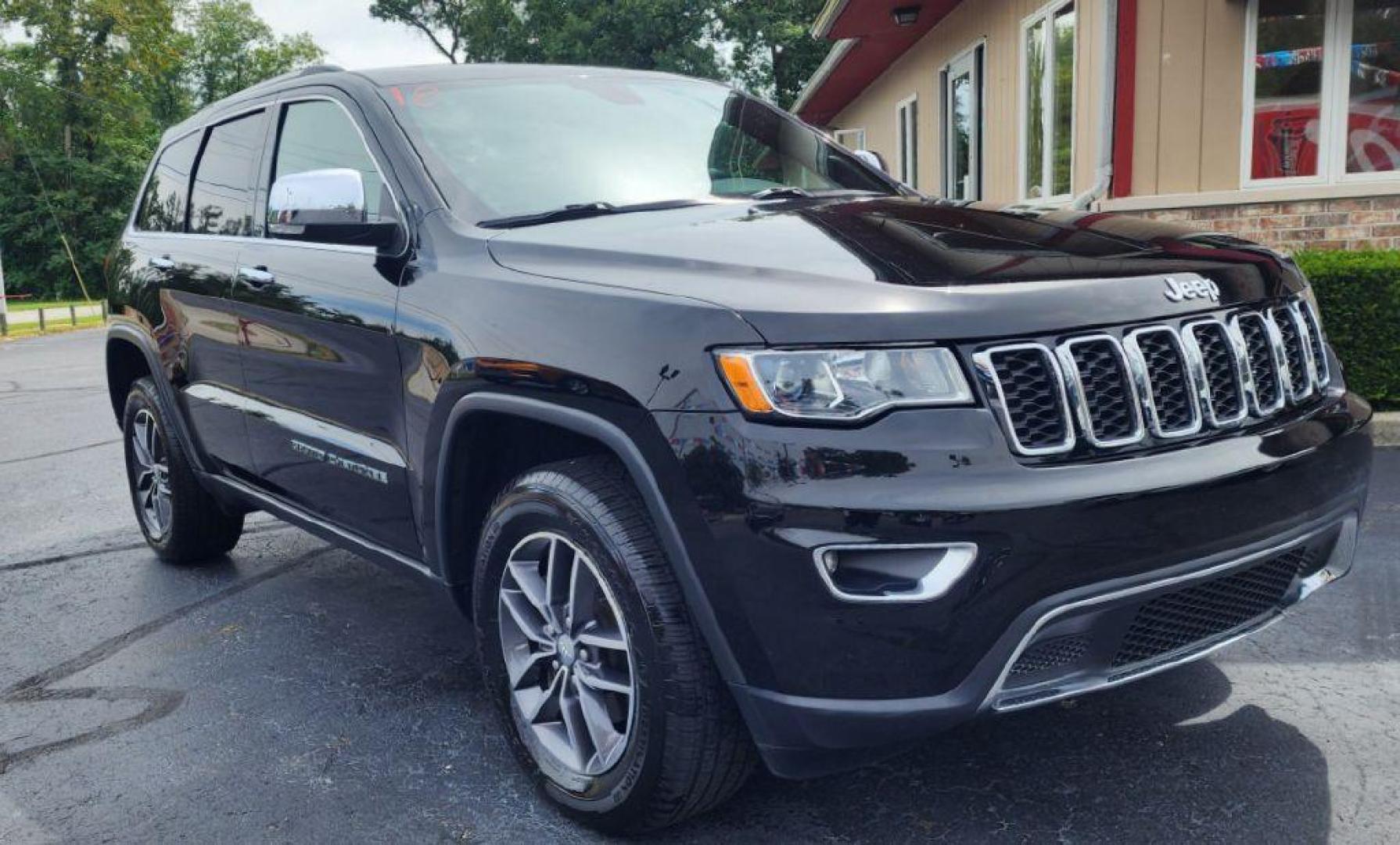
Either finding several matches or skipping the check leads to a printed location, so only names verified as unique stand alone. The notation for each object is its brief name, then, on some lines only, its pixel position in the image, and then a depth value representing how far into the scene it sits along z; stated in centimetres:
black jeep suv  225
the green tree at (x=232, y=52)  6862
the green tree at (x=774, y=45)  3781
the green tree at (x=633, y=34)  3722
